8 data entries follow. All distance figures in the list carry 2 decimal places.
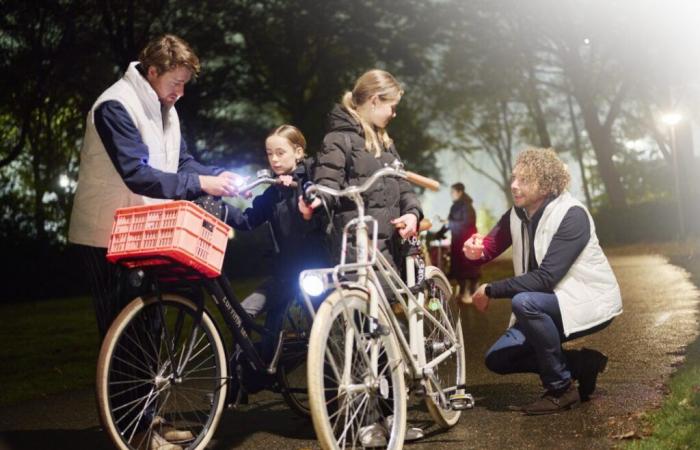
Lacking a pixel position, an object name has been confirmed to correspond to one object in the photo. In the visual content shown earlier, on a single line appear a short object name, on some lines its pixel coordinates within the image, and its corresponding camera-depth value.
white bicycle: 4.26
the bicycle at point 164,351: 4.59
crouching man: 5.89
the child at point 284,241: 5.72
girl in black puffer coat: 5.36
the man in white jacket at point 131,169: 4.88
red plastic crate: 4.35
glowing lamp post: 27.63
